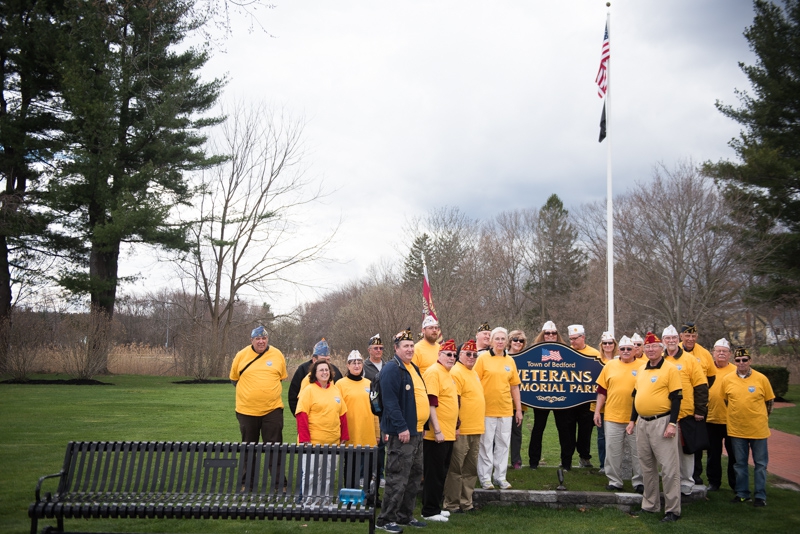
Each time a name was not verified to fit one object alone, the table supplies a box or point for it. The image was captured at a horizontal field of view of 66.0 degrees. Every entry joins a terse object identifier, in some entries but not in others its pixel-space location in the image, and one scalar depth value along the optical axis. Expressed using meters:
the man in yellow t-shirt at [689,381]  7.60
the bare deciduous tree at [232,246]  31.33
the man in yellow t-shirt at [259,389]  7.68
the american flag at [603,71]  14.48
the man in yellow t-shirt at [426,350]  7.83
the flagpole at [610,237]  12.79
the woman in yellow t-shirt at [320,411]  6.70
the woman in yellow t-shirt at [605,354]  9.03
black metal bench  5.20
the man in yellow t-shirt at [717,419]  8.51
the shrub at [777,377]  20.83
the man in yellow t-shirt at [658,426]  6.87
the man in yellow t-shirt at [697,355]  8.62
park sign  9.15
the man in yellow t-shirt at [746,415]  7.84
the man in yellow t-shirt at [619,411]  7.96
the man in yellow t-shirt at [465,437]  7.07
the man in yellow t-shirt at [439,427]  6.70
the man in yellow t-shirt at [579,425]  9.03
